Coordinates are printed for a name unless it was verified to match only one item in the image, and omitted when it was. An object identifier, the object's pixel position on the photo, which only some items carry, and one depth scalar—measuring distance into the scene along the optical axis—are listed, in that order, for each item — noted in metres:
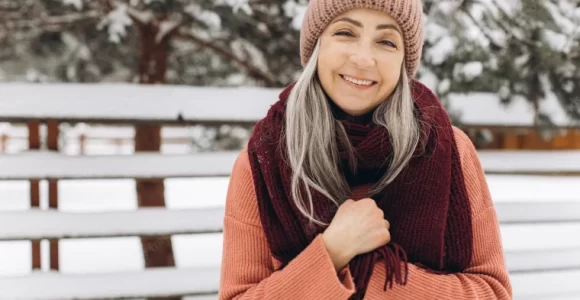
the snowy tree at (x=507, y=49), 2.72
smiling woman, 1.27
